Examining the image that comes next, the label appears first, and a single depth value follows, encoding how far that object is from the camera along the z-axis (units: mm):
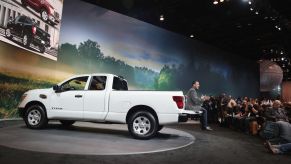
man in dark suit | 8353
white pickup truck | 6424
